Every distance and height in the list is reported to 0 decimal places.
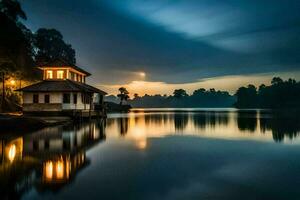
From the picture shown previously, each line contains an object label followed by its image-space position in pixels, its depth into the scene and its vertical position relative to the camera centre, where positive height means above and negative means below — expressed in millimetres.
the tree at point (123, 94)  124688 +5745
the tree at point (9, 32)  38031 +11110
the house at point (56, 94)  41125 +2078
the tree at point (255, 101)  197625 +2693
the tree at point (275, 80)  185388 +17230
